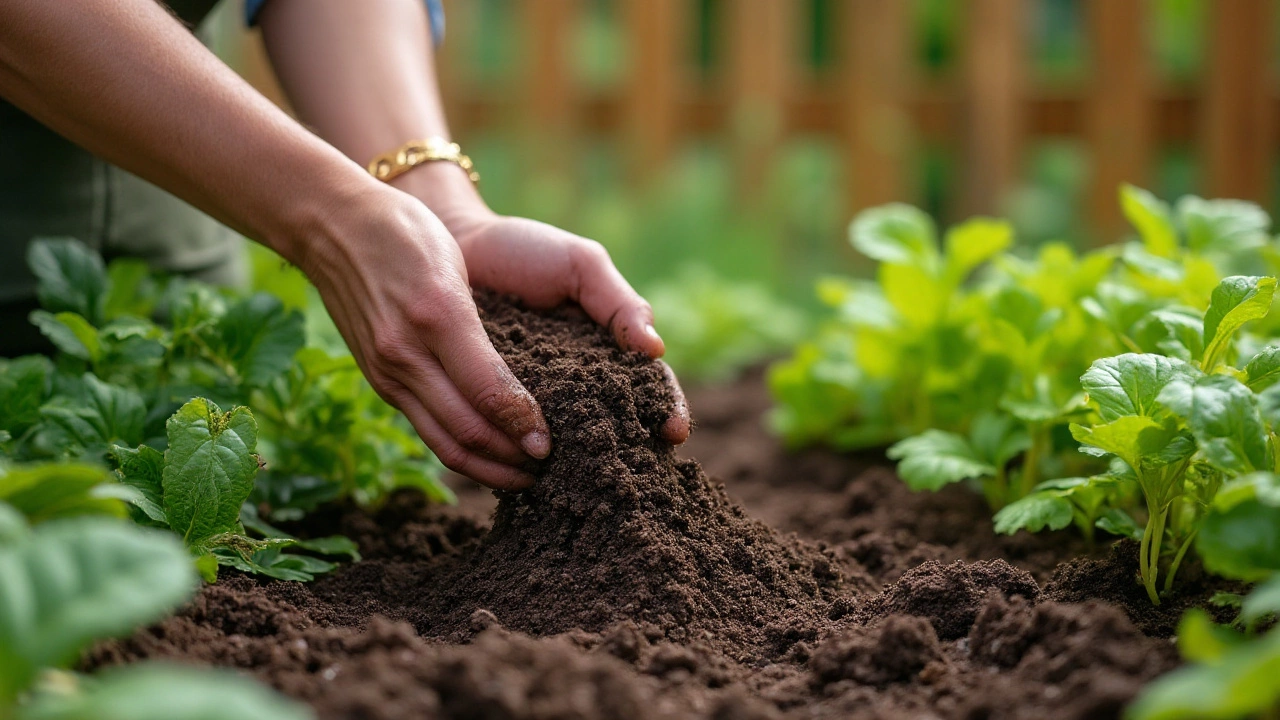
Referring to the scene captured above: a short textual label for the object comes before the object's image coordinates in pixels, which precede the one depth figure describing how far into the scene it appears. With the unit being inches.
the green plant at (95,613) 34.5
